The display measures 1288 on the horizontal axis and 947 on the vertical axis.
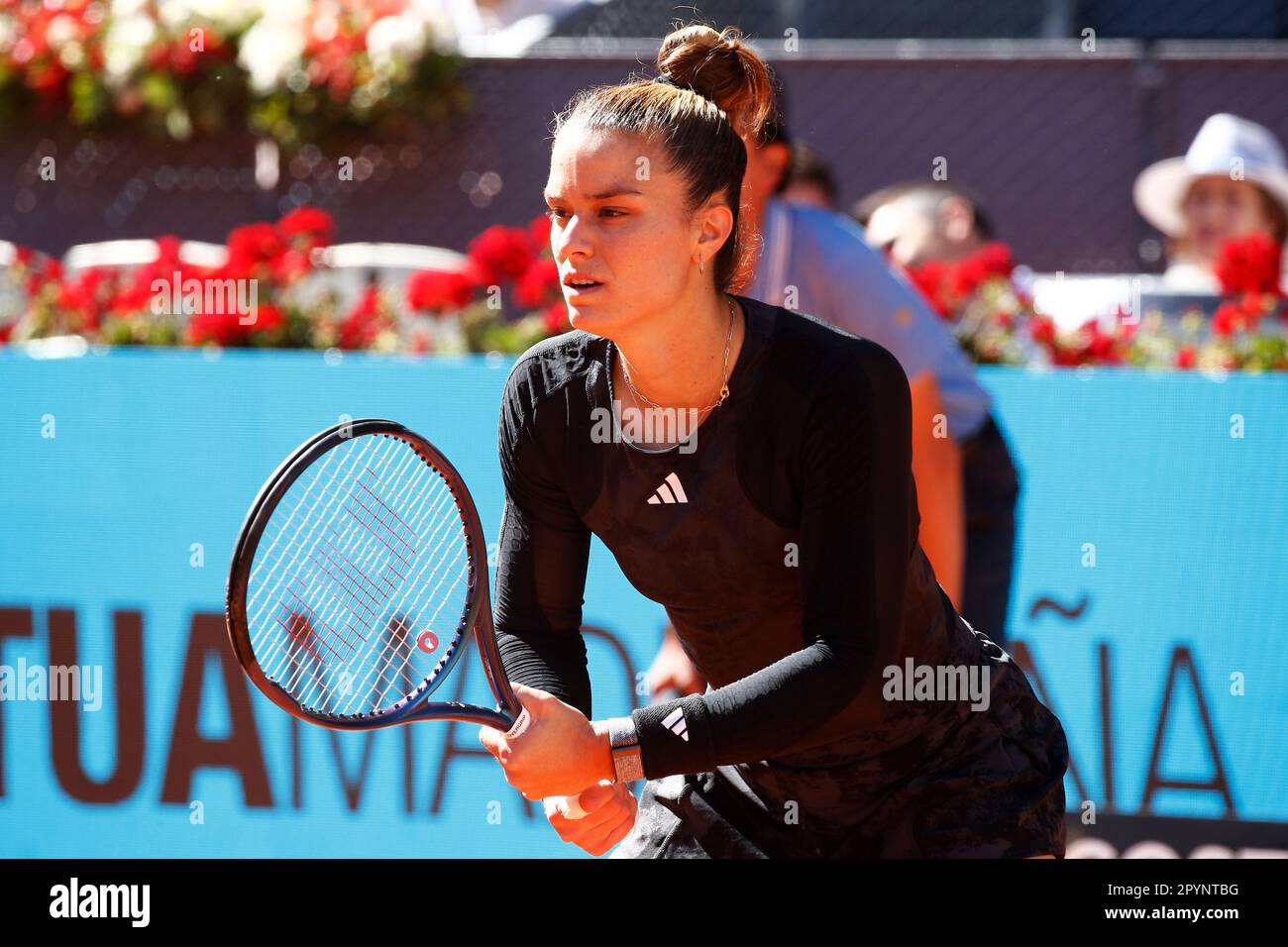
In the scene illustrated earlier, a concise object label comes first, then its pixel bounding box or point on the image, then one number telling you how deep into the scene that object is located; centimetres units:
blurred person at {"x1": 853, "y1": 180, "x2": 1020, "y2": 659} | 627
